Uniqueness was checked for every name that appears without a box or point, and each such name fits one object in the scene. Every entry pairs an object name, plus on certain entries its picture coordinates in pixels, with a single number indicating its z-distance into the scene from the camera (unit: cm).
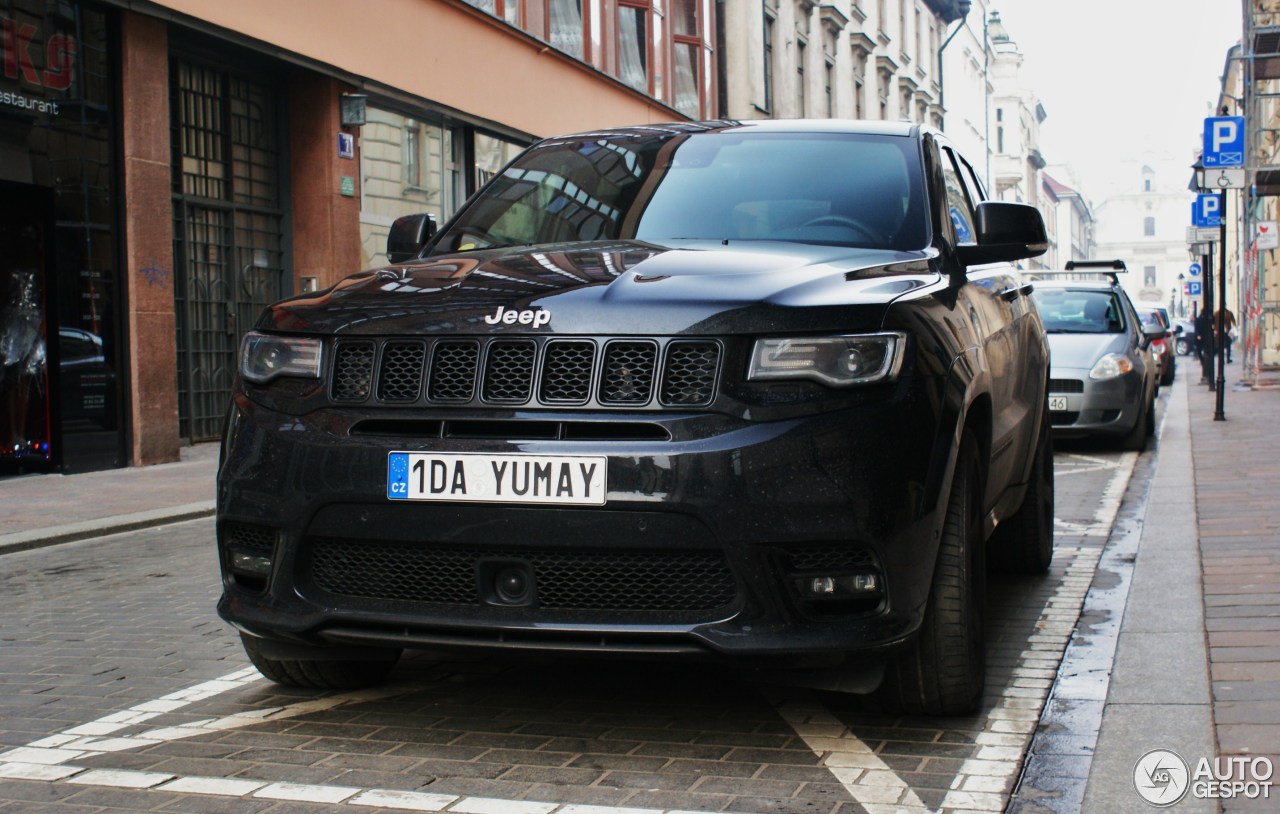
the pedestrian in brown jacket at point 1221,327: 1620
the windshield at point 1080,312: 1461
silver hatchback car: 1370
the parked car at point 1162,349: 2714
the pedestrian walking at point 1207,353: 2498
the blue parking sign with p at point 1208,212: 2155
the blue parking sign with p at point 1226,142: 1798
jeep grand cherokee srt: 356
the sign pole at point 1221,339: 1613
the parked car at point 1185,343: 5709
